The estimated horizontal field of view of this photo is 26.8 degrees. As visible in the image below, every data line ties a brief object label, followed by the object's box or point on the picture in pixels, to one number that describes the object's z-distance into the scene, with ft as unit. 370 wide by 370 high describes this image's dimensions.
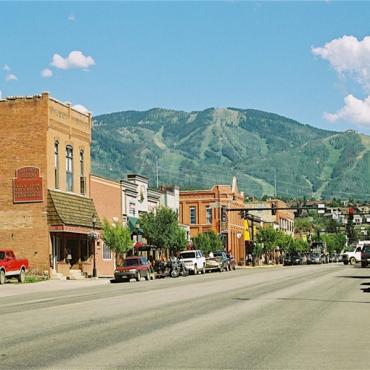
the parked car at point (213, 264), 222.71
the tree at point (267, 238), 383.24
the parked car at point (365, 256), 225.76
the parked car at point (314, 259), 363.35
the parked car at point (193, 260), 203.31
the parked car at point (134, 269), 160.25
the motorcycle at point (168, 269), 186.06
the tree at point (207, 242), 272.31
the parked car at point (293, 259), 346.13
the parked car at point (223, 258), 230.85
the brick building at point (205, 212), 325.21
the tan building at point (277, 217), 465.72
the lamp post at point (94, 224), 179.70
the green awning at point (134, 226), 221.17
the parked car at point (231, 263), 243.60
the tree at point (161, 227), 217.36
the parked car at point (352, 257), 294.66
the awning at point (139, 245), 210.18
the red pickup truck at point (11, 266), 141.38
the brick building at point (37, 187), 172.35
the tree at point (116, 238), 189.37
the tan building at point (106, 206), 201.16
